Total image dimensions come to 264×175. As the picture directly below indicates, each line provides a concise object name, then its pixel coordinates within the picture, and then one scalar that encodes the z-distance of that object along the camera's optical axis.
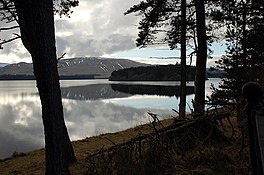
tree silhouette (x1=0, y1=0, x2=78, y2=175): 6.34
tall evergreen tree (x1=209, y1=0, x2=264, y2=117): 12.42
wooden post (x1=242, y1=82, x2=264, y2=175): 2.91
